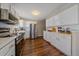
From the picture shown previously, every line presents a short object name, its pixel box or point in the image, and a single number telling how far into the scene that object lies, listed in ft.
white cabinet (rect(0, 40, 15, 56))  1.91
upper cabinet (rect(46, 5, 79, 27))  4.76
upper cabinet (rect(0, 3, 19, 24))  3.09
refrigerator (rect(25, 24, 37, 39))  12.76
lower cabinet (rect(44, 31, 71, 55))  4.67
